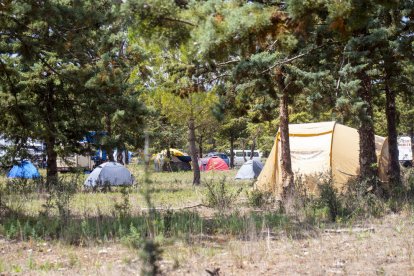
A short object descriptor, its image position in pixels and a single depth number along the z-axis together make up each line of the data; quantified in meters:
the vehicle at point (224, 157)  46.12
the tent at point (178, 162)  37.84
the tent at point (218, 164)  38.55
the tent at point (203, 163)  41.00
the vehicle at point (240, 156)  51.03
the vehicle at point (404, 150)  38.12
